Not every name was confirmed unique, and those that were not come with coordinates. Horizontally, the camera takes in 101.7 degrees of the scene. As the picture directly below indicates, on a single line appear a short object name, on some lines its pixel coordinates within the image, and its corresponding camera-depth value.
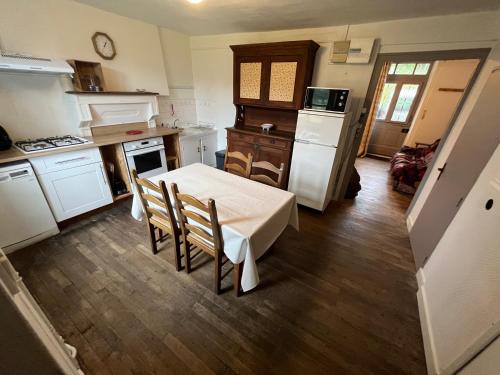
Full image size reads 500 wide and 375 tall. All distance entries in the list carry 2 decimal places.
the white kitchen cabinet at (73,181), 2.09
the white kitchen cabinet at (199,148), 3.55
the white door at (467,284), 1.05
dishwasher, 1.85
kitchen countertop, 1.88
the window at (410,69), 4.77
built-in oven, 2.74
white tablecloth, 1.31
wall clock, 2.60
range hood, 1.83
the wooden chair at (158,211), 1.53
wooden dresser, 2.63
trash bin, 3.79
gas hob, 2.05
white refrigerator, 2.41
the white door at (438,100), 4.28
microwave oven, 2.31
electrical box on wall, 2.38
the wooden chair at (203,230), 1.28
